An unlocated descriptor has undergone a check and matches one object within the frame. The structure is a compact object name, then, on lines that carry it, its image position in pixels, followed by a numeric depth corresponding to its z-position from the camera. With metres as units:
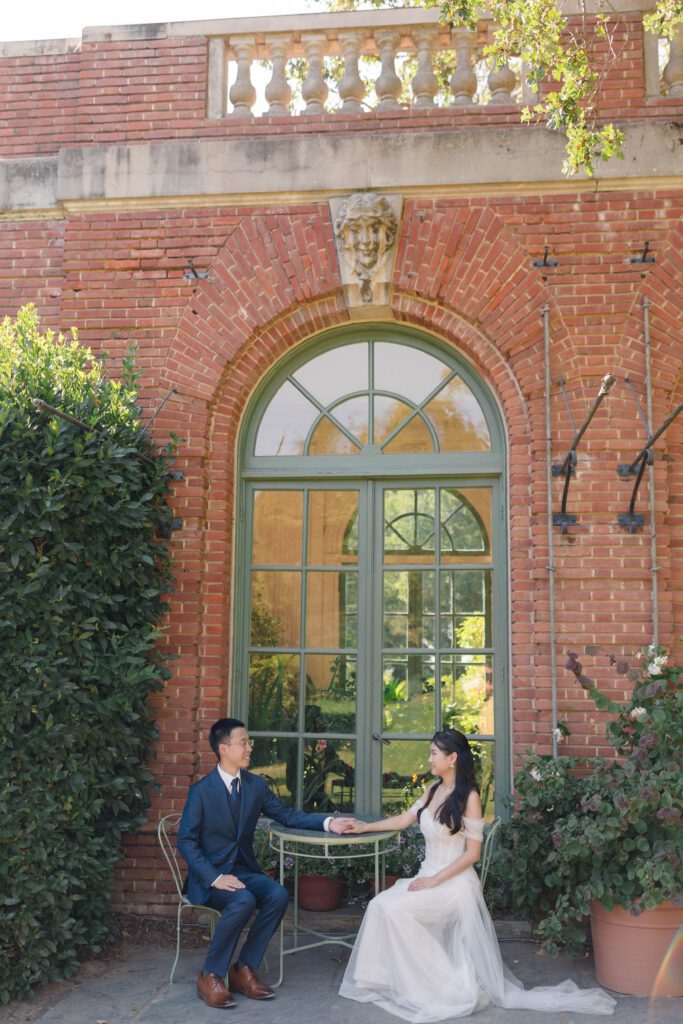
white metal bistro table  5.06
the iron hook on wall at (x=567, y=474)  5.89
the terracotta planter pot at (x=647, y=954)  4.90
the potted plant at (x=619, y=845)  4.82
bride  4.66
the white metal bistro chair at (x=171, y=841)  5.88
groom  4.81
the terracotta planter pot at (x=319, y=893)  5.89
